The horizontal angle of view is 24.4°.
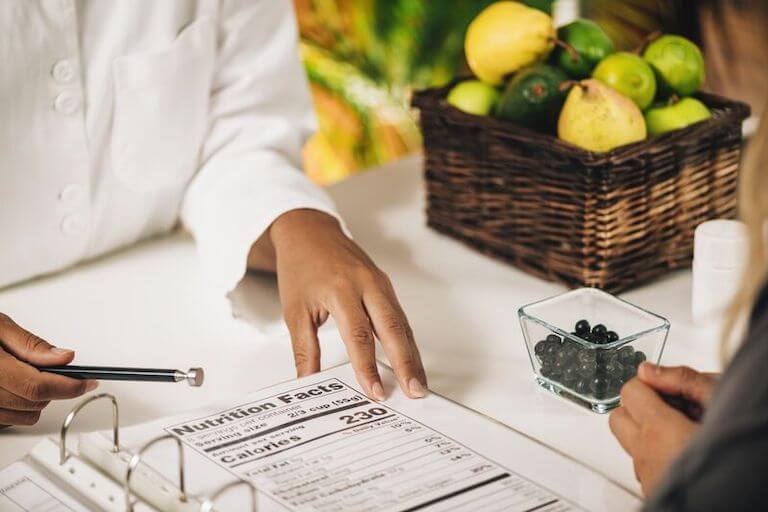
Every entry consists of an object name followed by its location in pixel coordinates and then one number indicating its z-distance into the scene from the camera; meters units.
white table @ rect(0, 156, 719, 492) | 1.28
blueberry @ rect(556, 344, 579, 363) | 1.27
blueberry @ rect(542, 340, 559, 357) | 1.29
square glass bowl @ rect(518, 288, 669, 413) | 1.27
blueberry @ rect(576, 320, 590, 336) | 1.28
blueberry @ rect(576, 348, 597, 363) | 1.26
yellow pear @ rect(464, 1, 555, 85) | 1.49
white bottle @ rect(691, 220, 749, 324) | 1.36
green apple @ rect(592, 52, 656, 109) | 1.45
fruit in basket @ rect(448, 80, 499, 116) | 1.51
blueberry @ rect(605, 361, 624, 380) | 1.26
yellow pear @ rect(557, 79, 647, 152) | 1.41
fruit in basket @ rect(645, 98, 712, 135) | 1.45
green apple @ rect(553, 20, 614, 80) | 1.50
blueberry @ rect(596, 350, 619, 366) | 1.26
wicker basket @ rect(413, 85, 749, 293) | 1.41
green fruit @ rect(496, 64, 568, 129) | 1.45
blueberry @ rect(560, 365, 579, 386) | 1.28
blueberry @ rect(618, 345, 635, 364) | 1.27
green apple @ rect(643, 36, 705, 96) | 1.48
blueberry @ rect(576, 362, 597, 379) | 1.26
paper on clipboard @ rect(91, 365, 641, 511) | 1.13
